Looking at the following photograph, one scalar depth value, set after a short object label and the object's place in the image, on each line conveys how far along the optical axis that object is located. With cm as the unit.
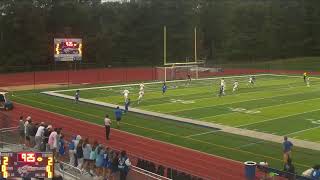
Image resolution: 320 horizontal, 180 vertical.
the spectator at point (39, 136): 1788
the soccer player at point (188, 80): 4738
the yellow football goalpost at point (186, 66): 4979
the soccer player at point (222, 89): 3585
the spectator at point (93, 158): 1537
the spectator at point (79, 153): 1585
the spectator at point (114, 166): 1434
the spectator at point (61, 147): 1693
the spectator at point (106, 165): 1464
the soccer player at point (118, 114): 2500
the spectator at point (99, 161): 1488
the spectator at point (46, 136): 1778
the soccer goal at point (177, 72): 5294
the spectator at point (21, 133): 1928
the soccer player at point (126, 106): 2894
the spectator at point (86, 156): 1557
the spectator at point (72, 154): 1617
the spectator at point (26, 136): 1870
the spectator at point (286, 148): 1712
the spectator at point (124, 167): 1390
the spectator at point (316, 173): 1298
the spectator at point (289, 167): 1559
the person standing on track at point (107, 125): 2252
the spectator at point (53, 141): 1686
